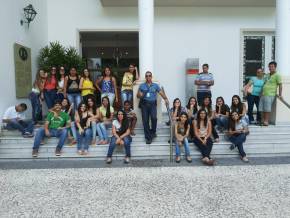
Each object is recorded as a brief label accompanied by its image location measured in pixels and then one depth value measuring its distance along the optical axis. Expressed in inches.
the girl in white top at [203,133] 290.1
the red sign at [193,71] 445.1
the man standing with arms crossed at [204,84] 369.4
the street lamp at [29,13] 378.3
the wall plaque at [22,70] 363.3
